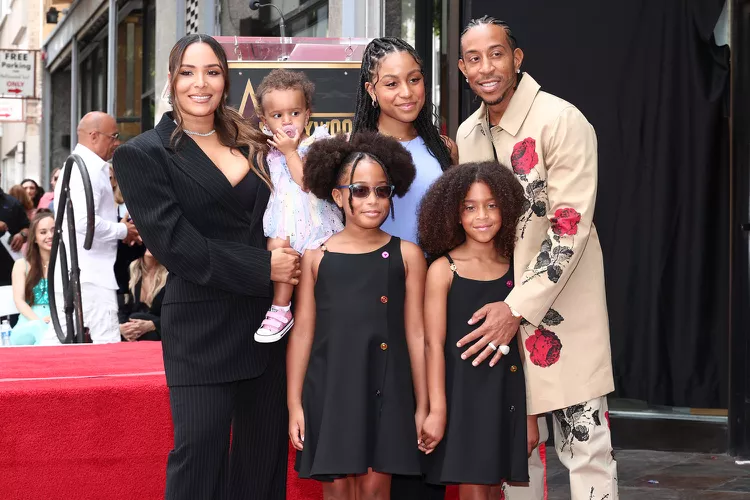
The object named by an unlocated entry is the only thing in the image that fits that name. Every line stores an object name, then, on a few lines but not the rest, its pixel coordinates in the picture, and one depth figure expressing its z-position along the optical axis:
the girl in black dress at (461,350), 3.35
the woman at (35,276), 7.24
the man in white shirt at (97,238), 6.39
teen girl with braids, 3.71
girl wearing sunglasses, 3.31
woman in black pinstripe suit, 3.14
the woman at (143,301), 7.09
